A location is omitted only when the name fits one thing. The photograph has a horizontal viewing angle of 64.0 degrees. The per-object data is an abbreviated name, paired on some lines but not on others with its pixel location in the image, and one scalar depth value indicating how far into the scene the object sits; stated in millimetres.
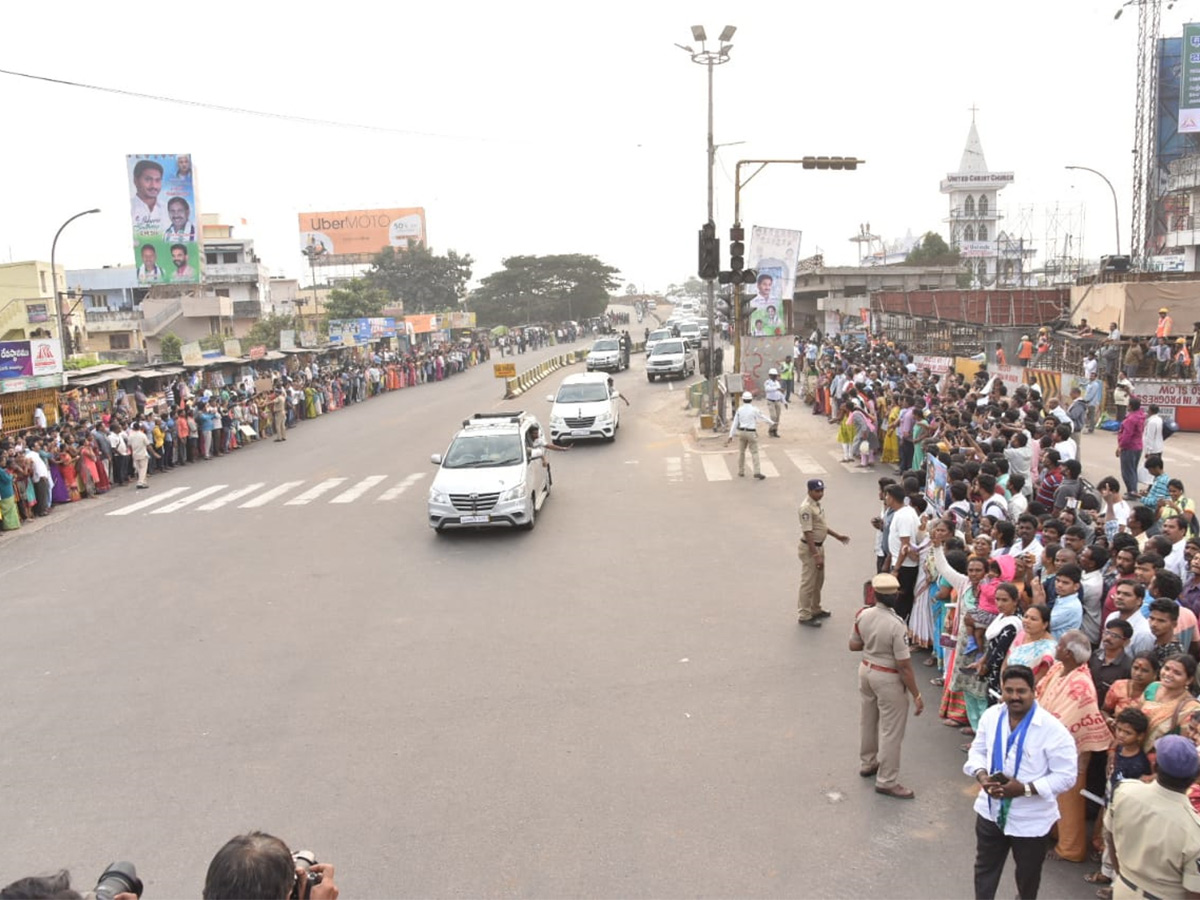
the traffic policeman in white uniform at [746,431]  18531
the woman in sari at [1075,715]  5492
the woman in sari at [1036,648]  6059
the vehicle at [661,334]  50656
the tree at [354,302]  69500
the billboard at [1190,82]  56750
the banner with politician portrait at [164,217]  64125
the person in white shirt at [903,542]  9320
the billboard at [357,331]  50103
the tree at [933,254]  75125
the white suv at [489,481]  14539
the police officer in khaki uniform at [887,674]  6555
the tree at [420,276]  94812
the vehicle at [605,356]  44344
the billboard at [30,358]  22266
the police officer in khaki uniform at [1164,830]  3992
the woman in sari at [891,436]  18438
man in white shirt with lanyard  4652
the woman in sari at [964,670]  7090
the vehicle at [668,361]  40469
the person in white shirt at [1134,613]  6047
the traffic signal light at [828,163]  21562
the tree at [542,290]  100125
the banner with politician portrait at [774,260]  31219
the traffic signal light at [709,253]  21562
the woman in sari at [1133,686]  5383
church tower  126438
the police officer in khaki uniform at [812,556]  9922
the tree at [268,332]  62875
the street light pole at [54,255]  29573
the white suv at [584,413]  23969
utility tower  55406
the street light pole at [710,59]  23750
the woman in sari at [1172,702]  4973
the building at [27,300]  40875
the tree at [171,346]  50744
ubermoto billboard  106438
